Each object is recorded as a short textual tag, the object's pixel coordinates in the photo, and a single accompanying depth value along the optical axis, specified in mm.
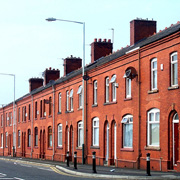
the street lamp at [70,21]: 30477
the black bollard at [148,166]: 20016
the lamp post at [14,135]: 62812
